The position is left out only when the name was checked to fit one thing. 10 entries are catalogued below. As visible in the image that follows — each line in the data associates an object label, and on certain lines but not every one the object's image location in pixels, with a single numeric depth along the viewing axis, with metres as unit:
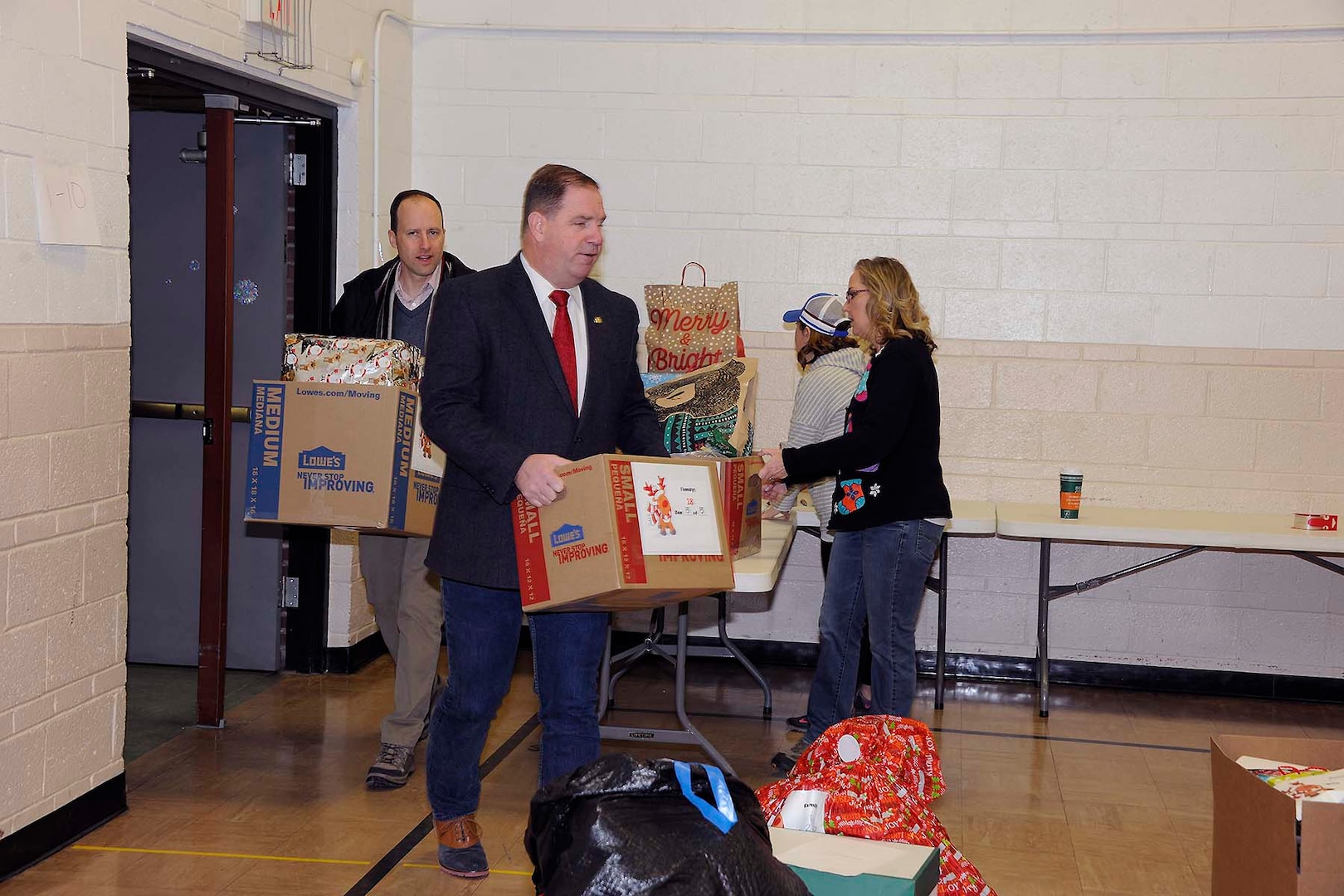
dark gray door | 4.77
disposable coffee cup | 4.66
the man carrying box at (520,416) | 2.71
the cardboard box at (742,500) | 3.53
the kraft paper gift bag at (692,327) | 4.26
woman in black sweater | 3.60
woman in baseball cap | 4.02
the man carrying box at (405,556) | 3.81
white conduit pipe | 4.95
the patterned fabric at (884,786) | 2.28
